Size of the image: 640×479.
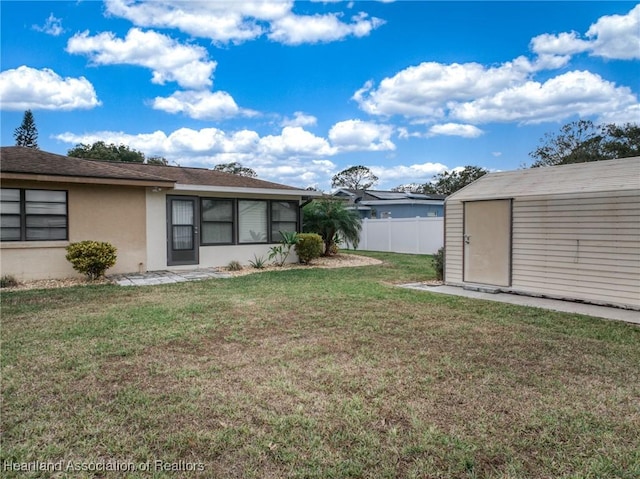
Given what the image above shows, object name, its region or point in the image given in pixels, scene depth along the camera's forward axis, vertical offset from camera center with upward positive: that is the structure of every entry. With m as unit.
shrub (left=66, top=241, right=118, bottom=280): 9.39 -0.62
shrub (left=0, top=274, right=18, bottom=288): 8.95 -1.14
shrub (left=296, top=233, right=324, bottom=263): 12.80 -0.47
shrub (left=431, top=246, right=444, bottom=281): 9.77 -0.81
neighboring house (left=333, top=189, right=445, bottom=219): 24.81 +1.53
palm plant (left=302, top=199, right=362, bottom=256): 14.39 +0.39
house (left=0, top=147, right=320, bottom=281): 9.45 +0.46
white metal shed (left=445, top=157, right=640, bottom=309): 6.59 -0.02
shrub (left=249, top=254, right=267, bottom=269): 12.38 -0.97
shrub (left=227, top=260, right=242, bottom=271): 11.93 -1.04
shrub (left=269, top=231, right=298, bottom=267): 12.82 -0.54
